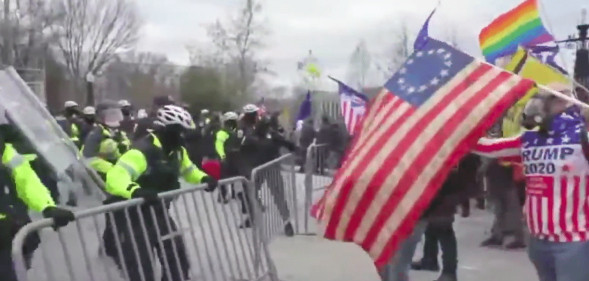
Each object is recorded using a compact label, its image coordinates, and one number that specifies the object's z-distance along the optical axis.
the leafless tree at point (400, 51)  38.38
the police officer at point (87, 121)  11.00
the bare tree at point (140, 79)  61.69
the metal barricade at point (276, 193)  7.91
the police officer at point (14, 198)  4.59
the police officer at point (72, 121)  11.55
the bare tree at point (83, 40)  49.06
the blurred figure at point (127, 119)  12.88
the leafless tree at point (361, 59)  47.31
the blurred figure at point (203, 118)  19.95
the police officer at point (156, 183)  5.21
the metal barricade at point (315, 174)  10.36
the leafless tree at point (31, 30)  39.72
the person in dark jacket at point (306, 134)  19.16
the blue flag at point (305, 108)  15.84
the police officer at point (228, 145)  10.50
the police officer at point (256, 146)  9.69
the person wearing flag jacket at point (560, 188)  4.46
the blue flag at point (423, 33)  4.91
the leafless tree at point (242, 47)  48.31
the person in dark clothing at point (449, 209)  6.29
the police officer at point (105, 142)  8.66
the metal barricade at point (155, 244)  4.57
